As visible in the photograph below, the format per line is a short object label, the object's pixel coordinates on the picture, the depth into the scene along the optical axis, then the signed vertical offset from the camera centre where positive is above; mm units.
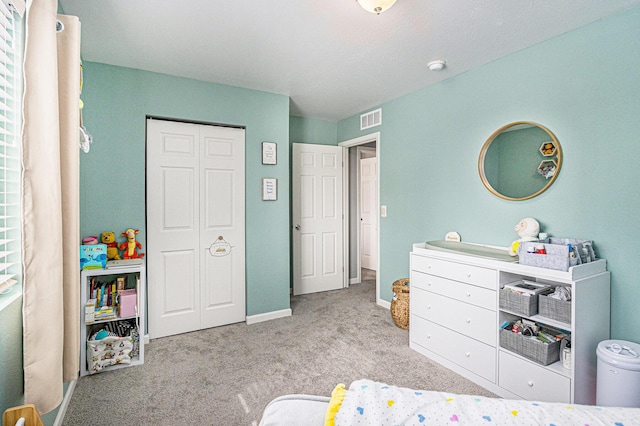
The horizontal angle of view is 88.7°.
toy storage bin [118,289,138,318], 2598 -774
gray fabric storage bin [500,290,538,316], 2129 -633
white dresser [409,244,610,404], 1965 -822
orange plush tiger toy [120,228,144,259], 2844 -332
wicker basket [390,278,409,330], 3305 -1009
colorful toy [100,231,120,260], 2799 -312
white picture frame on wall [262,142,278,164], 3602 +613
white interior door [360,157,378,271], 6270 -87
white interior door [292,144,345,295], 4582 -149
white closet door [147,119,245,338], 3152 -179
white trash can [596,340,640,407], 1735 -911
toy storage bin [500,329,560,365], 2029 -896
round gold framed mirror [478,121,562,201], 2439 +381
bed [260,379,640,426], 882 -577
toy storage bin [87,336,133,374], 2488 -1119
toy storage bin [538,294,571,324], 1987 -630
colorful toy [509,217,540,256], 2430 -172
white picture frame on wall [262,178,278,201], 3613 +212
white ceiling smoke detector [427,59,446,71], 2801 +1245
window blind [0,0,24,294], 1307 +287
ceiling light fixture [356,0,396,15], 1808 +1137
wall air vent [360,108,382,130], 4098 +1153
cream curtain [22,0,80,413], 1354 -21
